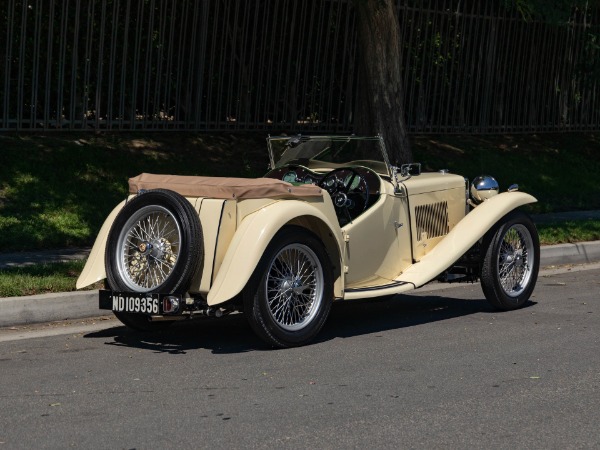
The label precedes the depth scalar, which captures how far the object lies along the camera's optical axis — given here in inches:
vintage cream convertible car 307.7
